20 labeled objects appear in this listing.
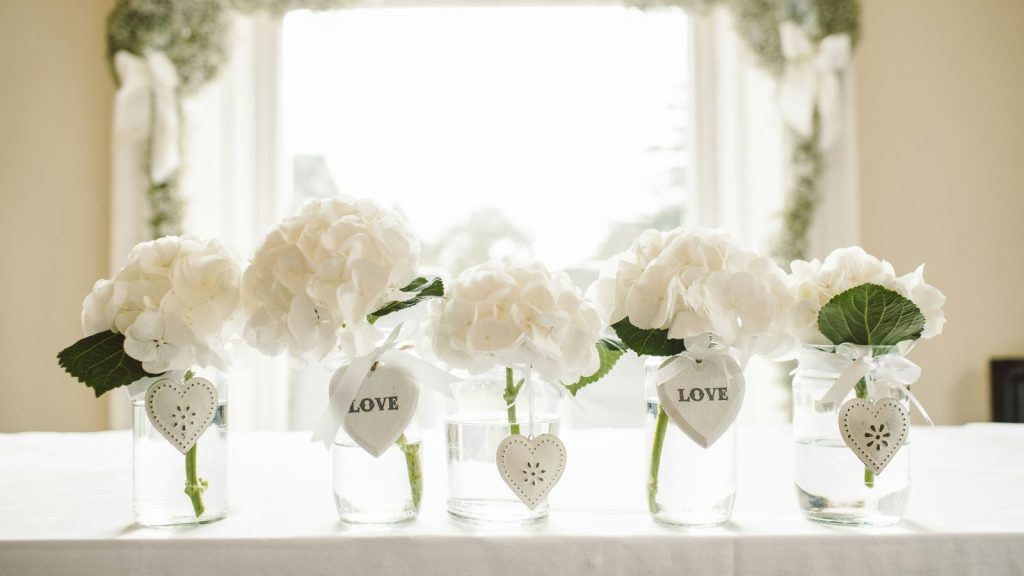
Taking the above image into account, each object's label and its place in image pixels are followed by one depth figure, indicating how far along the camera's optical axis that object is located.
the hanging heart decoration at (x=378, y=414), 0.88
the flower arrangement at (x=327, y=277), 0.83
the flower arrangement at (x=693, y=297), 0.86
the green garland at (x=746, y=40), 3.29
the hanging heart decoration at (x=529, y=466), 0.87
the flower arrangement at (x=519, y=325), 0.84
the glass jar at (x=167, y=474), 0.92
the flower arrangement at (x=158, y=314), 0.87
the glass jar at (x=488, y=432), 0.90
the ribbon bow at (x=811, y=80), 3.29
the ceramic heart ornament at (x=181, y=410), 0.88
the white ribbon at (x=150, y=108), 3.24
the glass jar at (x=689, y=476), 0.91
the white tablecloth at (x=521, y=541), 0.85
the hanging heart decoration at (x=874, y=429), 0.89
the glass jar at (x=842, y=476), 0.92
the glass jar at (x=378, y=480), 0.91
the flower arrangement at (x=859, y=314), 0.89
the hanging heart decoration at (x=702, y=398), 0.88
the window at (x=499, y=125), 3.56
